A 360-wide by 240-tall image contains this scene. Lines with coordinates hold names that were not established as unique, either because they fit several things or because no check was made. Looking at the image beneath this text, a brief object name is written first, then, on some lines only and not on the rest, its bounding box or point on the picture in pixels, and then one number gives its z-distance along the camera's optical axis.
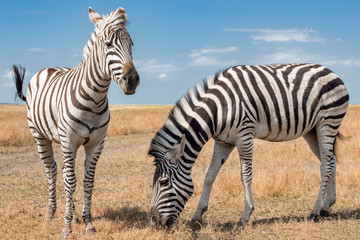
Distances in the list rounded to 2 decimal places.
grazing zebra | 9.30
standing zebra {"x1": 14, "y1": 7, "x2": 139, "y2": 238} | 8.60
